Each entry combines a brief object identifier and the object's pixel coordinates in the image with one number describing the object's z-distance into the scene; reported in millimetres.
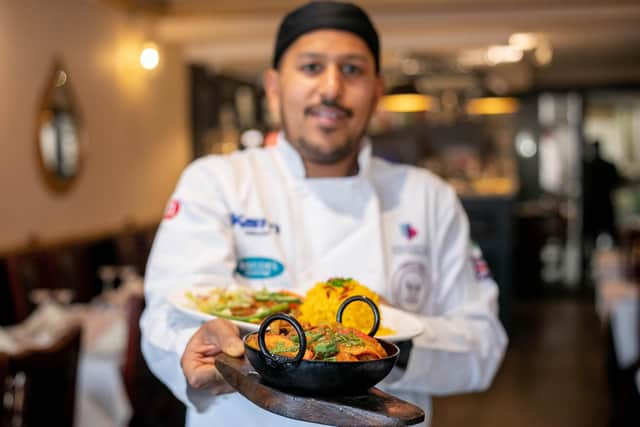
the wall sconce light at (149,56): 5914
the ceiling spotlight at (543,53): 9328
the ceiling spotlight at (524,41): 8180
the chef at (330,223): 1541
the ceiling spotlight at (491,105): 11383
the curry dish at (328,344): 974
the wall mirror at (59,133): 5602
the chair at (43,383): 2355
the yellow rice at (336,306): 1255
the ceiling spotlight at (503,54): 9500
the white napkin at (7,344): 2921
